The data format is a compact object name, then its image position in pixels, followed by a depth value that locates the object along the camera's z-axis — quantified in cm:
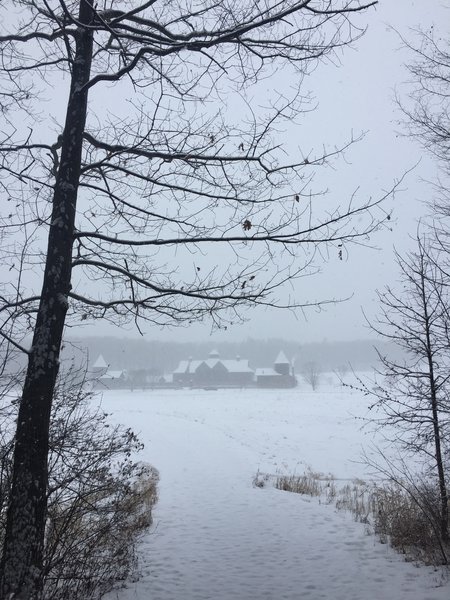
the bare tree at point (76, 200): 370
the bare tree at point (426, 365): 697
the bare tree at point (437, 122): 634
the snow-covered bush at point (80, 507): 454
